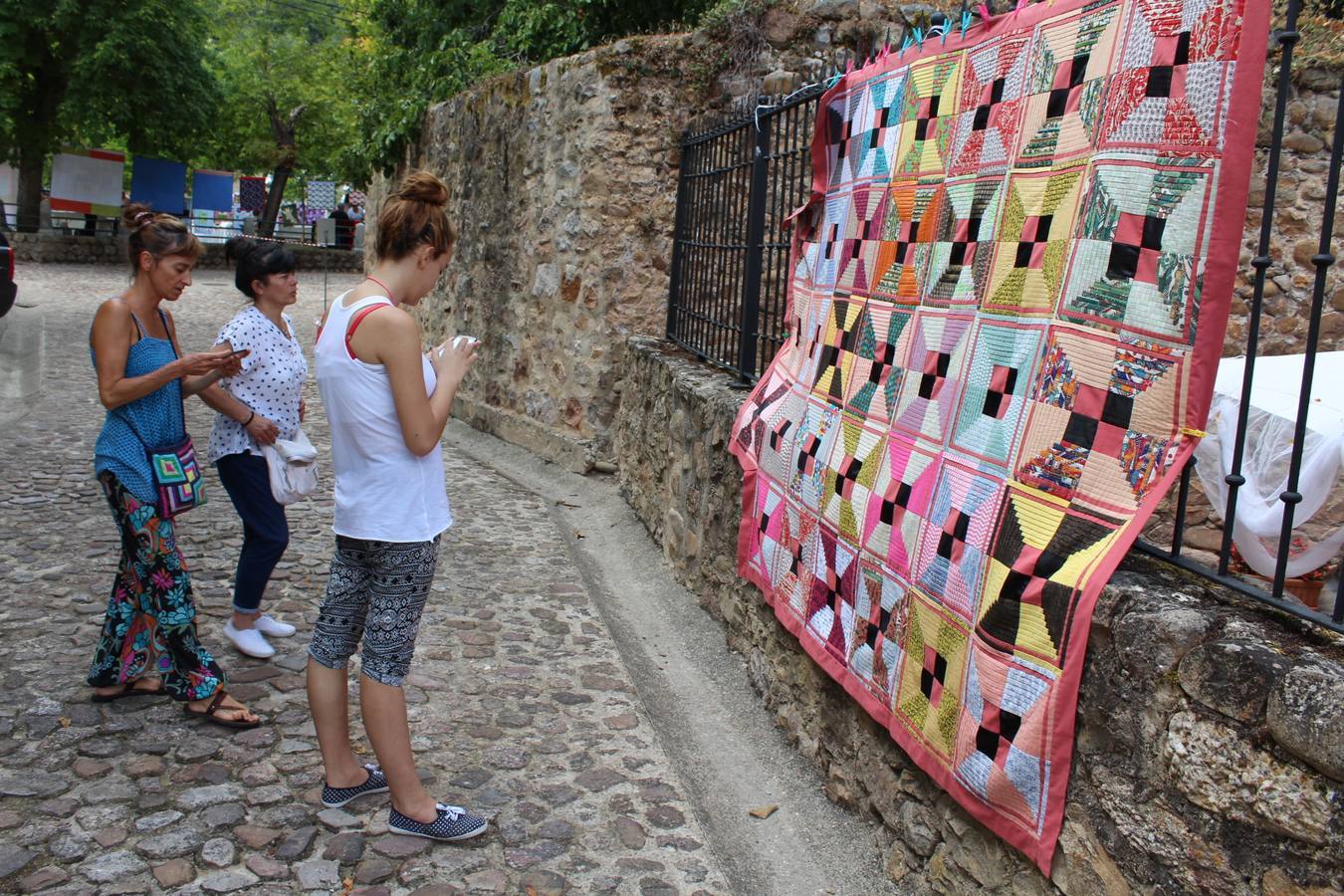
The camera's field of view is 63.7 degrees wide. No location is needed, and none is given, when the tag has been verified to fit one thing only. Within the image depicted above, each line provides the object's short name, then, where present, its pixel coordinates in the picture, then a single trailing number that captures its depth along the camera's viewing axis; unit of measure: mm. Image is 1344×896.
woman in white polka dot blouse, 4184
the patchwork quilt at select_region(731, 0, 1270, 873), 2123
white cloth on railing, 2367
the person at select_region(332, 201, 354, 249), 31000
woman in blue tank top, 3699
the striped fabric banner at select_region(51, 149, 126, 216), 25406
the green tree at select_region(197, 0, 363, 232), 33281
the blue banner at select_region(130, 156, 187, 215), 25906
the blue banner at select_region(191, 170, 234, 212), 29812
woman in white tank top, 2900
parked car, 12125
